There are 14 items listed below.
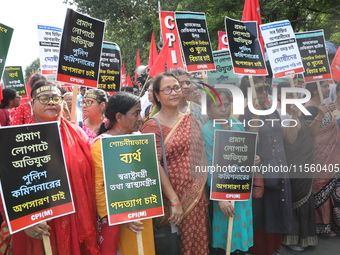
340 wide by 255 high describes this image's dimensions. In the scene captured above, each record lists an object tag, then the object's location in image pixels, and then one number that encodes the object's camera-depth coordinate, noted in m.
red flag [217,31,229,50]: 6.41
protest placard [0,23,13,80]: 3.06
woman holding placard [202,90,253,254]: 2.83
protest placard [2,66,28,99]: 6.14
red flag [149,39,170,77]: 4.95
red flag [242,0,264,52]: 5.21
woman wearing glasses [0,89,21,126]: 4.97
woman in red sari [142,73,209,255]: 2.57
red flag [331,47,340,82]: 4.41
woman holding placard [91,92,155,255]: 2.32
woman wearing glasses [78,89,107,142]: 3.62
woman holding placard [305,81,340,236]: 3.93
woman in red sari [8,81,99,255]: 2.17
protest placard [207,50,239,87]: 4.04
